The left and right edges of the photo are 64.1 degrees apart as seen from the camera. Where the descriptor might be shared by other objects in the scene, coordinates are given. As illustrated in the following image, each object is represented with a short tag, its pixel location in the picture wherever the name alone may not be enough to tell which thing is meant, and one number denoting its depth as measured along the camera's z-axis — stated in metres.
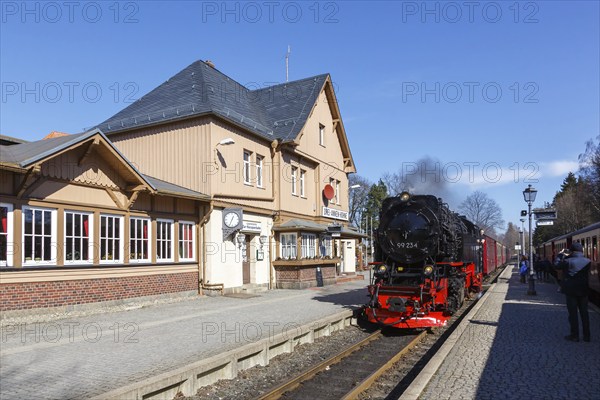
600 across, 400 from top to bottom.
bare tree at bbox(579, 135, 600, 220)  45.78
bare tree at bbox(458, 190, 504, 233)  72.19
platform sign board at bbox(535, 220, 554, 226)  17.11
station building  10.69
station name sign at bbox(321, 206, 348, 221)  23.28
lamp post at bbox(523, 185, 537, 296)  18.09
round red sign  23.11
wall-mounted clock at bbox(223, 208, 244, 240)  16.02
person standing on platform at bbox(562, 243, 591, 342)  8.55
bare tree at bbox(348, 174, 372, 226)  58.83
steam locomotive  10.16
